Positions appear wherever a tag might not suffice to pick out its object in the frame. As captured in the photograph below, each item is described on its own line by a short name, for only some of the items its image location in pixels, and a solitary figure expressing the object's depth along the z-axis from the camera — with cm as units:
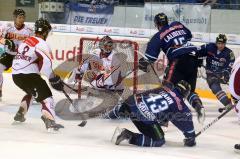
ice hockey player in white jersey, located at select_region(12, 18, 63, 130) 845
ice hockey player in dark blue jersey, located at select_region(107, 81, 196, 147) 754
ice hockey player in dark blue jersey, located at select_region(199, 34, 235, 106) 1128
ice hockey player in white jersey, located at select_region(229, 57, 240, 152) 725
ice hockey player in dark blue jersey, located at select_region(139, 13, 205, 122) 913
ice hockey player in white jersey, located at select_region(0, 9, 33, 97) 1156
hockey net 1111
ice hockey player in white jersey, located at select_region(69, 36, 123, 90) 1041
